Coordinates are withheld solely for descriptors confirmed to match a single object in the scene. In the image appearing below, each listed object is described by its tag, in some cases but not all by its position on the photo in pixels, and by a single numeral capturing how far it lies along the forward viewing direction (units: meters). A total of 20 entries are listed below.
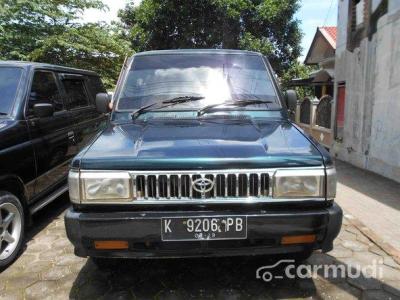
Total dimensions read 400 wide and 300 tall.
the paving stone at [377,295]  3.11
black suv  3.74
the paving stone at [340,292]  3.14
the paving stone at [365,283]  3.29
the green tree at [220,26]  17.95
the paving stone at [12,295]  3.17
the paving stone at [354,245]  4.09
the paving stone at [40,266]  3.66
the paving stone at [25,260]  3.77
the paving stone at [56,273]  3.52
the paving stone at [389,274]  3.43
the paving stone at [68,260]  3.80
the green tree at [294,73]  19.39
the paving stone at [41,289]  3.21
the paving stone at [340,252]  3.91
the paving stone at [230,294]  3.13
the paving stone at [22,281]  3.35
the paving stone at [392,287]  3.19
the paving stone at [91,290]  3.19
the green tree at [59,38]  11.37
